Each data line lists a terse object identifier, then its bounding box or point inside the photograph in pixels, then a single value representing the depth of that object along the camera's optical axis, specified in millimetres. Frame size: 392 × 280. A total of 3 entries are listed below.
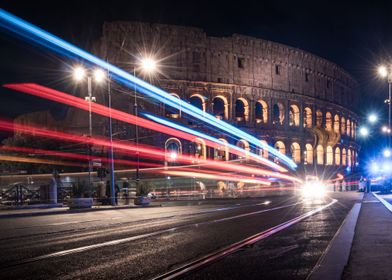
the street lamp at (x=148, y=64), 26312
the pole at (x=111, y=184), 24719
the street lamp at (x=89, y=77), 24219
